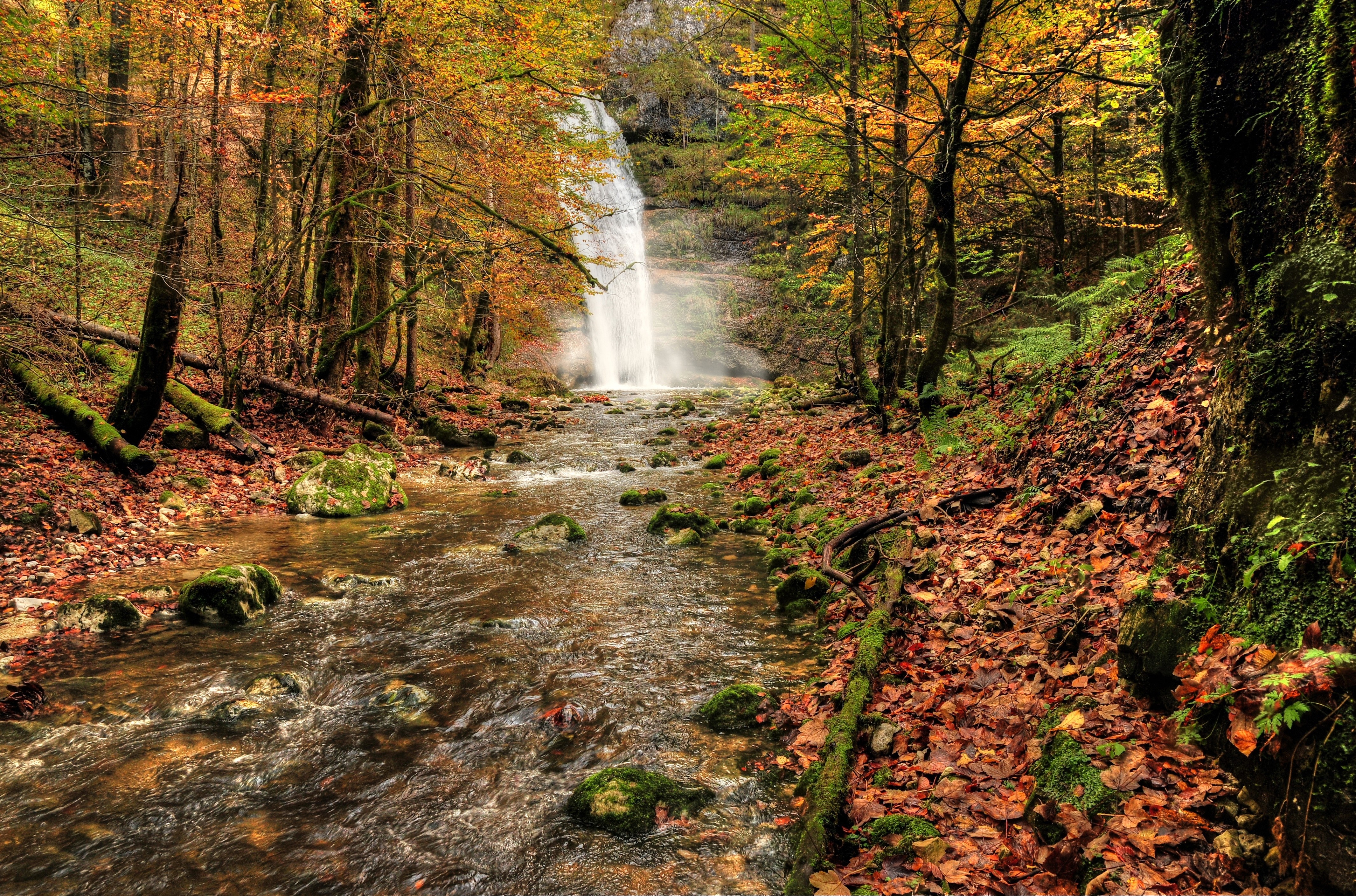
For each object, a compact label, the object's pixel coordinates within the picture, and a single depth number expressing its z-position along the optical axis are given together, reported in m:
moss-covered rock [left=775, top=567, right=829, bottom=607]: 6.03
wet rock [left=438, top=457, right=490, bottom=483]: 11.74
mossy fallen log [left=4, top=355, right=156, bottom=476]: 8.02
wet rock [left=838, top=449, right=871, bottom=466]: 9.48
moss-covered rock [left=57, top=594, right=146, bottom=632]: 5.22
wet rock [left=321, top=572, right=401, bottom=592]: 6.50
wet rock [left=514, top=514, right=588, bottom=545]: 8.26
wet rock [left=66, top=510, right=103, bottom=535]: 6.64
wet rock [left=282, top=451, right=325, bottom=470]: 10.59
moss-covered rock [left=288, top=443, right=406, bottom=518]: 9.05
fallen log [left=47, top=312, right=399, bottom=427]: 10.20
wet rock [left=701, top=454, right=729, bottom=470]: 12.80
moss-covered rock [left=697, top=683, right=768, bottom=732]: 4.26
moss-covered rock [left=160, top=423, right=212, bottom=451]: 9.53
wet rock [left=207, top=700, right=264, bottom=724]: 4.31
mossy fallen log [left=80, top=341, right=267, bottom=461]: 9.78
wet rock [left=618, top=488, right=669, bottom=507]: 10.24
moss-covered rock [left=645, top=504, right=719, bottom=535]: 8.70
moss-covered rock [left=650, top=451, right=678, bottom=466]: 13.36
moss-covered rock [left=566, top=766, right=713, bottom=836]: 3.41
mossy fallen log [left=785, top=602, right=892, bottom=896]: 2.85
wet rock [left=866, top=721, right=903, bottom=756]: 3.50
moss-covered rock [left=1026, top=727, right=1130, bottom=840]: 2.50
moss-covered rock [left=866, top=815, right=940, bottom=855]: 2.78
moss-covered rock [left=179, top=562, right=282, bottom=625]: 5.61
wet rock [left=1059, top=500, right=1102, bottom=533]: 4.39
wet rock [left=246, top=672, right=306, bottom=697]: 4.60
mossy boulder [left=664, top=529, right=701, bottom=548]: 8.20
